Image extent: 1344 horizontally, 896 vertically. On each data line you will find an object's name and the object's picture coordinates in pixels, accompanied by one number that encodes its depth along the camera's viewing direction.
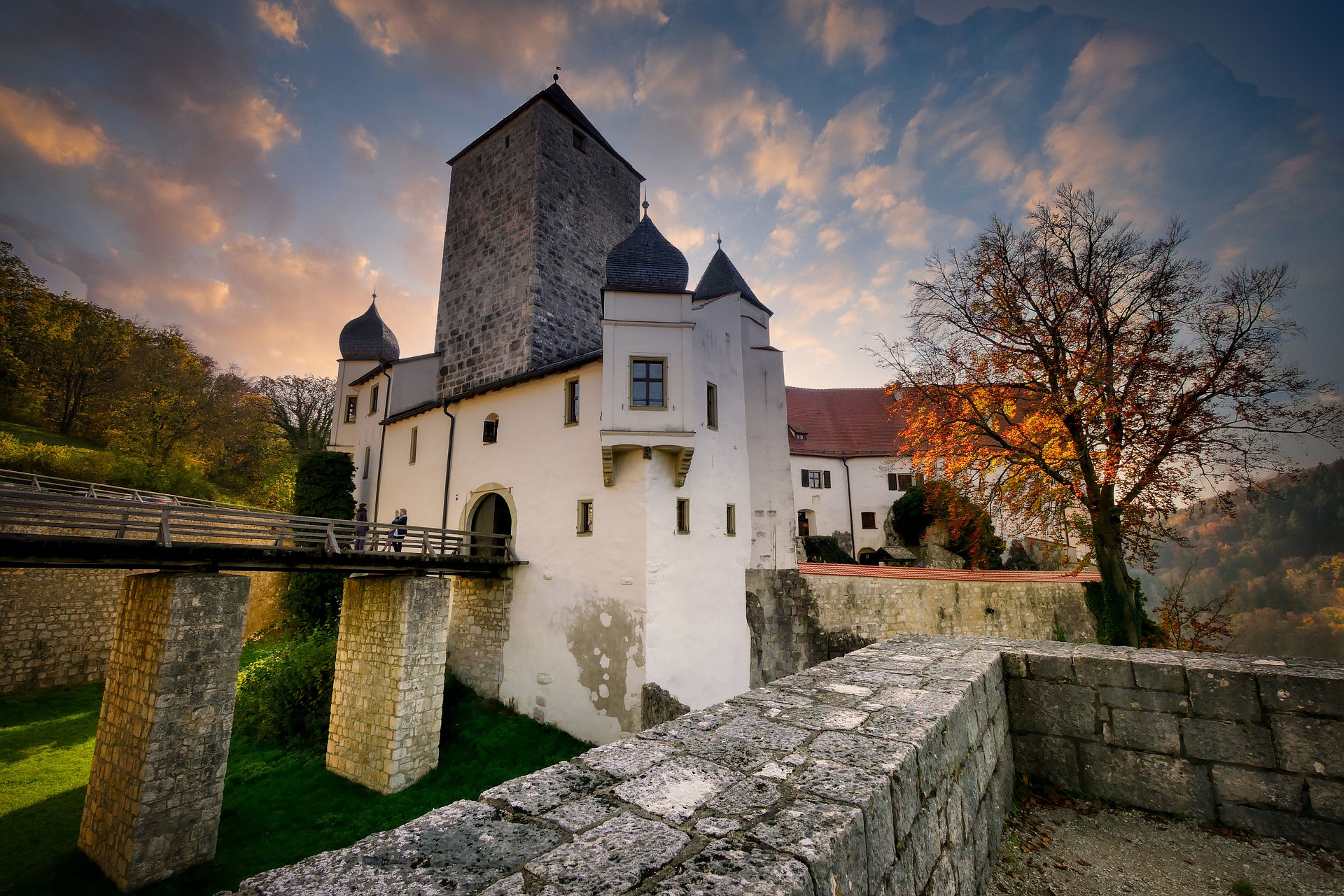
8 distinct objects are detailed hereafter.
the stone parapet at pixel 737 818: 1.33
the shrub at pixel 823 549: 24.75
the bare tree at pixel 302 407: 33.28
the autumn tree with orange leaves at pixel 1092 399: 9.04
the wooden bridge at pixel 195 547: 7.43
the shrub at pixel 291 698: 13.42
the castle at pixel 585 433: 12.22
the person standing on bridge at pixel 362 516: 18.56
